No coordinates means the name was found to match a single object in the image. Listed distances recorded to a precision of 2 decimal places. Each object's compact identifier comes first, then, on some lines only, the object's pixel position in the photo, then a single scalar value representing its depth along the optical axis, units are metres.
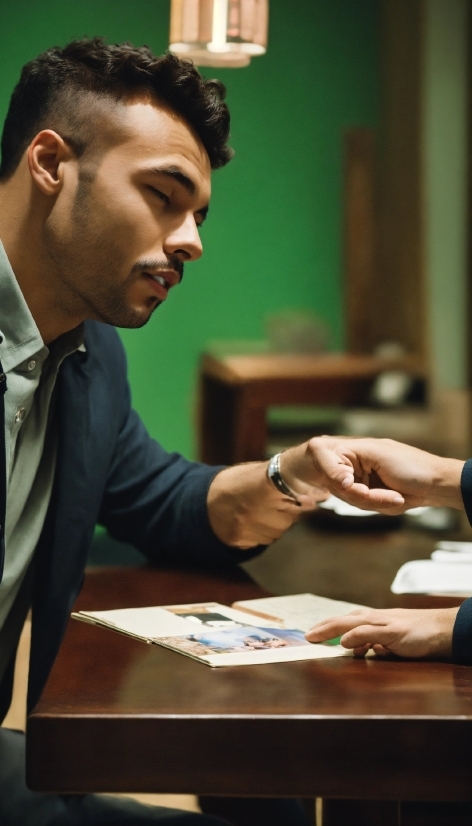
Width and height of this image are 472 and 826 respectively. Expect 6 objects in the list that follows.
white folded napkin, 1.97
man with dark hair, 2.00
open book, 1.71
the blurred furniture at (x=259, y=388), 3.87
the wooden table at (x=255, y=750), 1.55
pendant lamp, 2.29
